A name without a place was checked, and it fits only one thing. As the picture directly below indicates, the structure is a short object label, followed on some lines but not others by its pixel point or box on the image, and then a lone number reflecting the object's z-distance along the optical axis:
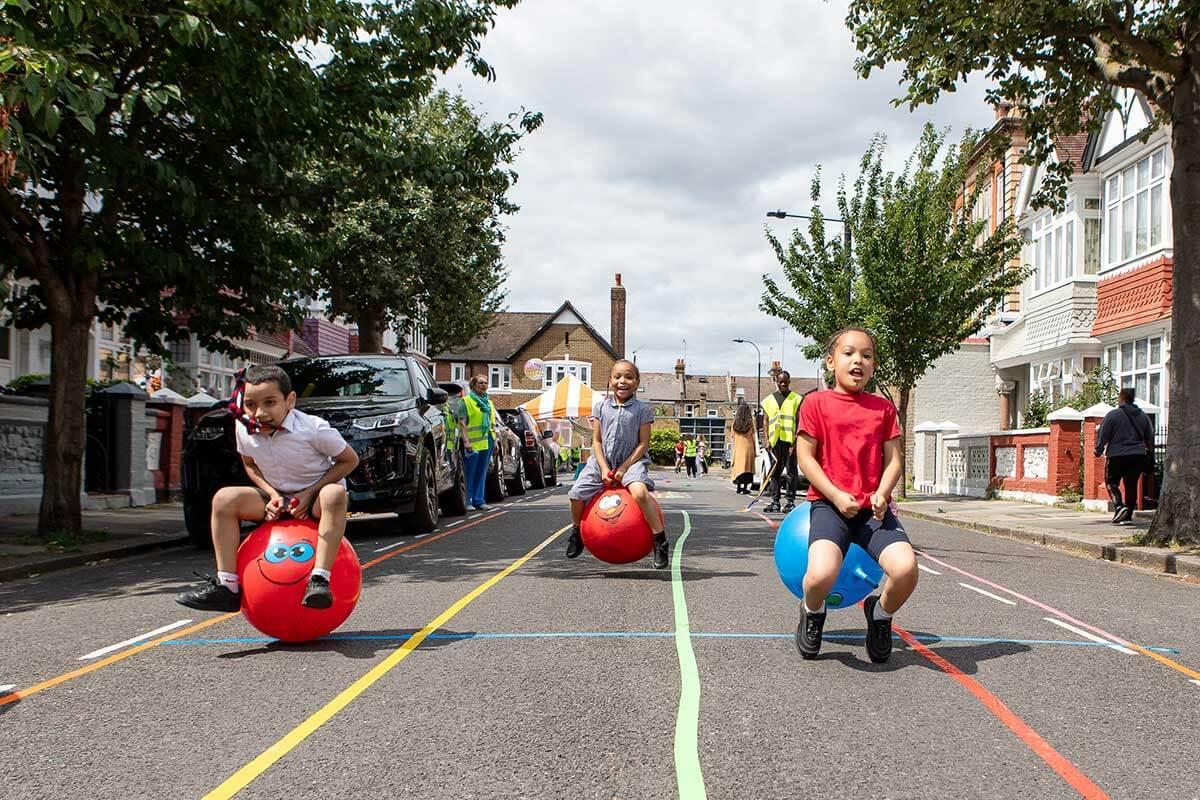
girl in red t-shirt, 5.61
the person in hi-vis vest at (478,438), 16.22
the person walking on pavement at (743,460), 23.87
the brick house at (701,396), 93.84
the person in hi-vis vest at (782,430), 15.73
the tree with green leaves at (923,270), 25.23
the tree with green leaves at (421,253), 26.47
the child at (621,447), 9.09
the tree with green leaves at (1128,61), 12.41
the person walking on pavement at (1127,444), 15.98
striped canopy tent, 35.31
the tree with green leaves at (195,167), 10.77
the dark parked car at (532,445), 25.41
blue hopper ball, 5.82
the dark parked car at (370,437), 11.57
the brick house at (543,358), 79.31
